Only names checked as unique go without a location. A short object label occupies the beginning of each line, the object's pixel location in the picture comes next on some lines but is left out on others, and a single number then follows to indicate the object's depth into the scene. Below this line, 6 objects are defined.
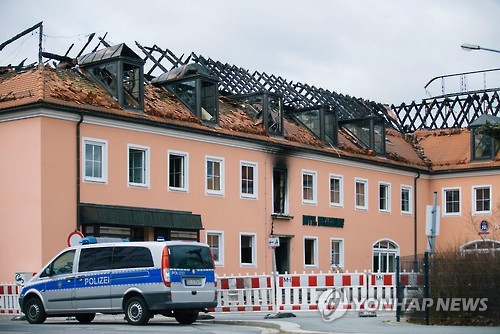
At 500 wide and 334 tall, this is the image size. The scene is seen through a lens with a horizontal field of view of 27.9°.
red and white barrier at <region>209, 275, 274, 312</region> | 29.88
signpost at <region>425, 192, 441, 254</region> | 19.89
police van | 23.12
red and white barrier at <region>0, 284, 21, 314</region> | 30.06
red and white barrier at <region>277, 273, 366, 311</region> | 28.73
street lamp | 25.90
